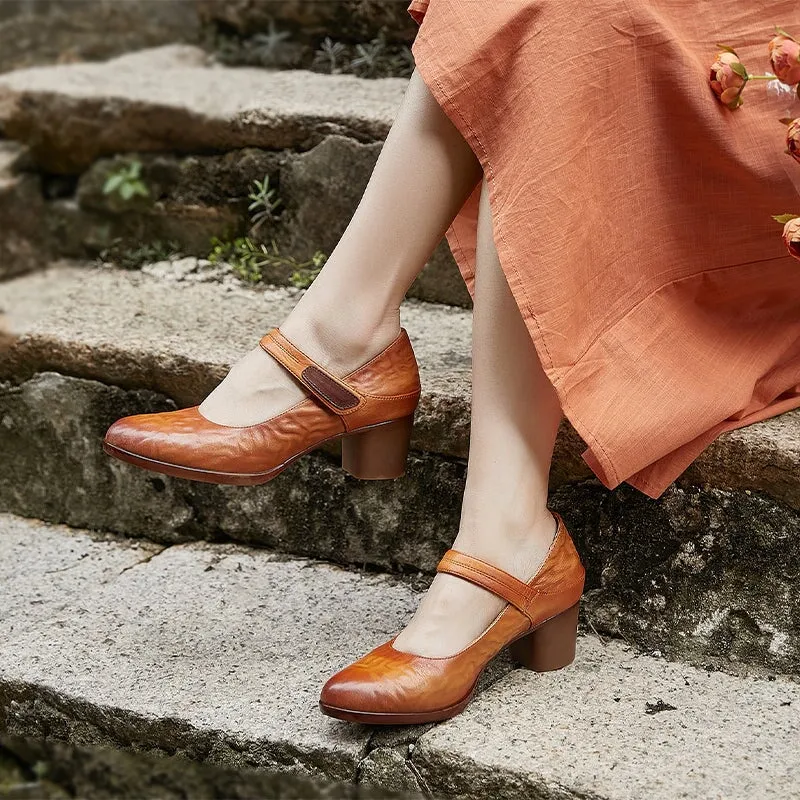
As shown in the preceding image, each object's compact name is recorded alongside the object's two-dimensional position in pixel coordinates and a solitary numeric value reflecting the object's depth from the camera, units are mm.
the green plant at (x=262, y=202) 2067
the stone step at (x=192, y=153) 2024
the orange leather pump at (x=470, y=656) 1569
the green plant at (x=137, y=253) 2136
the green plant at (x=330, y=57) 2224
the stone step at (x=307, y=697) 1559
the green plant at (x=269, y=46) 2250
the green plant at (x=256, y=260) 2054
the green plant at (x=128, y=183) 2135
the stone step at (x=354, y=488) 1670
